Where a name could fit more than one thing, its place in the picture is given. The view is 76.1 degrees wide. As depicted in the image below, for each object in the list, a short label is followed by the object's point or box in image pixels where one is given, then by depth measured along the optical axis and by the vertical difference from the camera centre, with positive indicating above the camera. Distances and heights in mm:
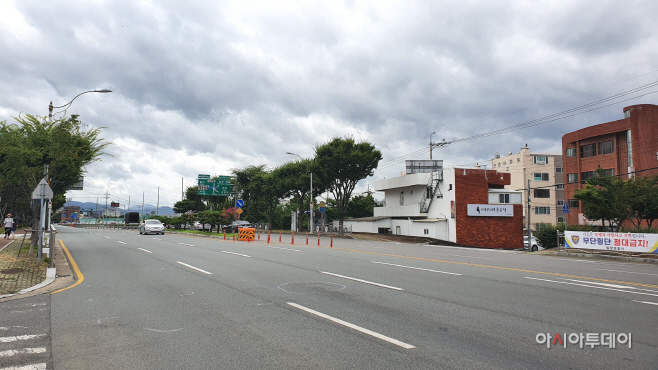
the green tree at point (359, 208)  68625 +1173
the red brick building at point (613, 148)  41656 +7362
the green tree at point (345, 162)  44906 +5755
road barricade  31261 -1452
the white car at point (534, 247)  36919 -2856
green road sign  51281 +3608
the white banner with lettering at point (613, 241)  20938 -1315
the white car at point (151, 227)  41438 -1292
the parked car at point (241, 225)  59012 -1469
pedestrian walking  29366 -925
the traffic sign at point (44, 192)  13796 +712
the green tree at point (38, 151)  17375 +2719
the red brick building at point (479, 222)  39406 -580
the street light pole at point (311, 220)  46206 -610
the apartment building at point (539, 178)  63125 +6409
